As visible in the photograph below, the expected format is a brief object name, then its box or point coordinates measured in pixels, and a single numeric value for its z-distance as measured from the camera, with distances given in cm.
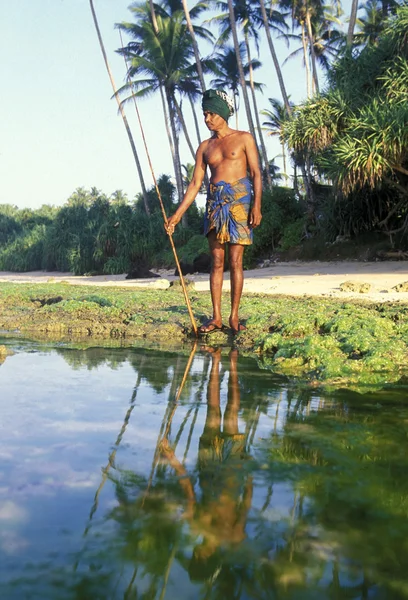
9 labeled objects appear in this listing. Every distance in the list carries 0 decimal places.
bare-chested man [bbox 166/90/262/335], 480
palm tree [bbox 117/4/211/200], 2989
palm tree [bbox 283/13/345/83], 3630
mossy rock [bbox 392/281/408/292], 834
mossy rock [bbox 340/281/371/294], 866
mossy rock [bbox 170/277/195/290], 1099
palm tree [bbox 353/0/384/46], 3278
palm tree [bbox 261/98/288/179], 3708
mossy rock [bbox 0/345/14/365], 372
